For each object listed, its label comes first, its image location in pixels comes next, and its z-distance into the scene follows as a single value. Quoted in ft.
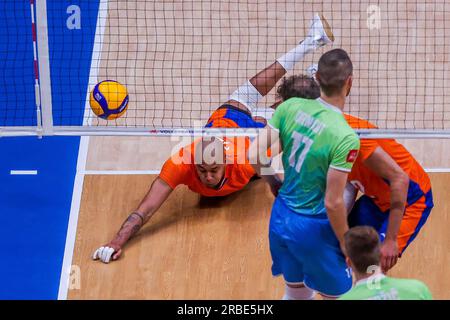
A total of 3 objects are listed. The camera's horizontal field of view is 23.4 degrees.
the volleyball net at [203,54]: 36.99
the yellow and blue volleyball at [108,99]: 32.83
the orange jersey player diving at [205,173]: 31.19
